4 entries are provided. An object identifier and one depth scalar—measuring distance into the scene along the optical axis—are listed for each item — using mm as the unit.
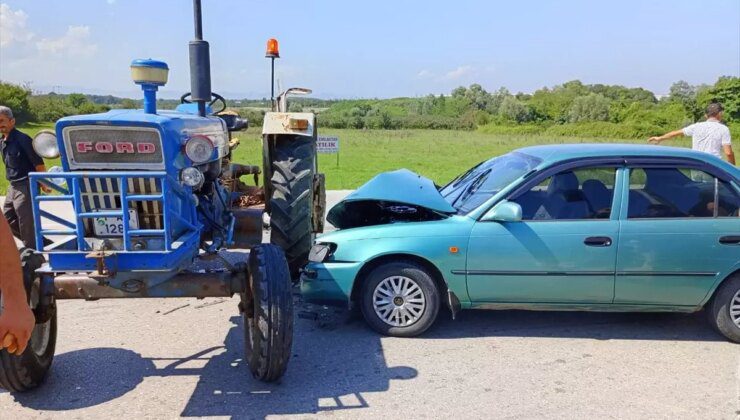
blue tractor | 3277
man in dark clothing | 5672
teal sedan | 4277
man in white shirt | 6980
